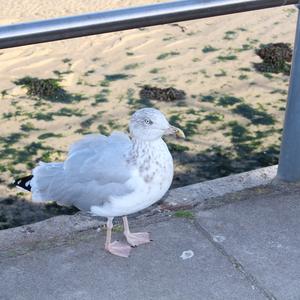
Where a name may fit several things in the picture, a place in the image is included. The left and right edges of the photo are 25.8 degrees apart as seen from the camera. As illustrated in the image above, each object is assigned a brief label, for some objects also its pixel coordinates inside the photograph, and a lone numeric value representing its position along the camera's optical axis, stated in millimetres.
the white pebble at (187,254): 3206
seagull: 3035
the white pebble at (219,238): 3322
